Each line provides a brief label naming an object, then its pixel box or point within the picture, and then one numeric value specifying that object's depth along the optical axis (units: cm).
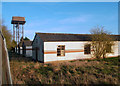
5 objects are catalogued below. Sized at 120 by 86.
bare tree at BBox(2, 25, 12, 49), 1834
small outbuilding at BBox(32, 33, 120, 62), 1382
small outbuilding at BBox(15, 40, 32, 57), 2456
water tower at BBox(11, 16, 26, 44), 3406
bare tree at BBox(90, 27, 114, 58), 1402
